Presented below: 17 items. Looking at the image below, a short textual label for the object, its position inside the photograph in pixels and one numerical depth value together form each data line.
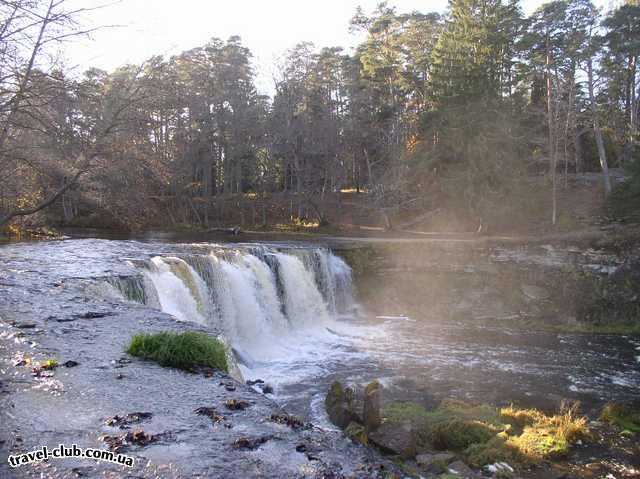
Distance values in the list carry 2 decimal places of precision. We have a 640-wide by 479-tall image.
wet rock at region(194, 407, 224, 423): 4.98
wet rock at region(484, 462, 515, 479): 7.83
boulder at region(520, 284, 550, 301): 19.91
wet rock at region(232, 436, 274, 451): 4.45
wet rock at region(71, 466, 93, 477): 3.85
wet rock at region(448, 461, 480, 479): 7.62
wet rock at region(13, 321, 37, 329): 7.83
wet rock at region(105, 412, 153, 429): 4.69
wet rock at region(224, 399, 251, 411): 5.29
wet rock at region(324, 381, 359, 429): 9.44
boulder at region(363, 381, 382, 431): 9.05
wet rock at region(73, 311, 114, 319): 8.68
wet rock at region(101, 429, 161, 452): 4.32
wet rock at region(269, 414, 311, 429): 5.08
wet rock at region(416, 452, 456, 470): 7.95
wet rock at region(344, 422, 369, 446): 8.52
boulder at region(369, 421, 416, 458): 8.32
